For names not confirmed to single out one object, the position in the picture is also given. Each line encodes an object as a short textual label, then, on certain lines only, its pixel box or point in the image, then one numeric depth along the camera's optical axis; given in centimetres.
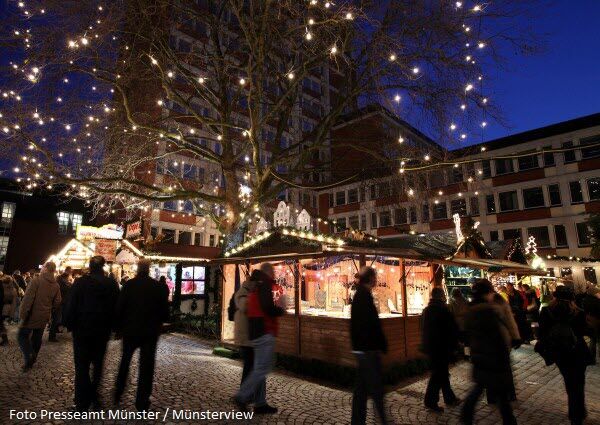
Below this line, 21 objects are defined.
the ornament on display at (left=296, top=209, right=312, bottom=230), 1082
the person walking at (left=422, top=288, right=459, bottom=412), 571
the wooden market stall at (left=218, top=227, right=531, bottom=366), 802
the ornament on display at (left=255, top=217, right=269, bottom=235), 1286
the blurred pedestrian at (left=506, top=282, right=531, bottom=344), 858
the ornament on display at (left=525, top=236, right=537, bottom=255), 2589
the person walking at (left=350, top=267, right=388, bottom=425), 421
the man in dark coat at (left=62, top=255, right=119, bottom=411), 473
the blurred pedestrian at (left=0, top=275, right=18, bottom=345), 1140
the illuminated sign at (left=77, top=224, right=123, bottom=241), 1595
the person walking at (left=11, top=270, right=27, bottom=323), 1433
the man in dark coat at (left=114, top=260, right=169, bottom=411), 475
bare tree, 965
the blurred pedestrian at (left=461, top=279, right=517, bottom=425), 408
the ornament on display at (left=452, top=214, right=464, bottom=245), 1288
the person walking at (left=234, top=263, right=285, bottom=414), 492
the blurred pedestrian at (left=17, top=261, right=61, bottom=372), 704
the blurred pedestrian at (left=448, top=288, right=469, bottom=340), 757
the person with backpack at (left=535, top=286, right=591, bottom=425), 484
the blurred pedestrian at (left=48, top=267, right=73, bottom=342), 1080
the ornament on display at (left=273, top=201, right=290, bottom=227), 1108
